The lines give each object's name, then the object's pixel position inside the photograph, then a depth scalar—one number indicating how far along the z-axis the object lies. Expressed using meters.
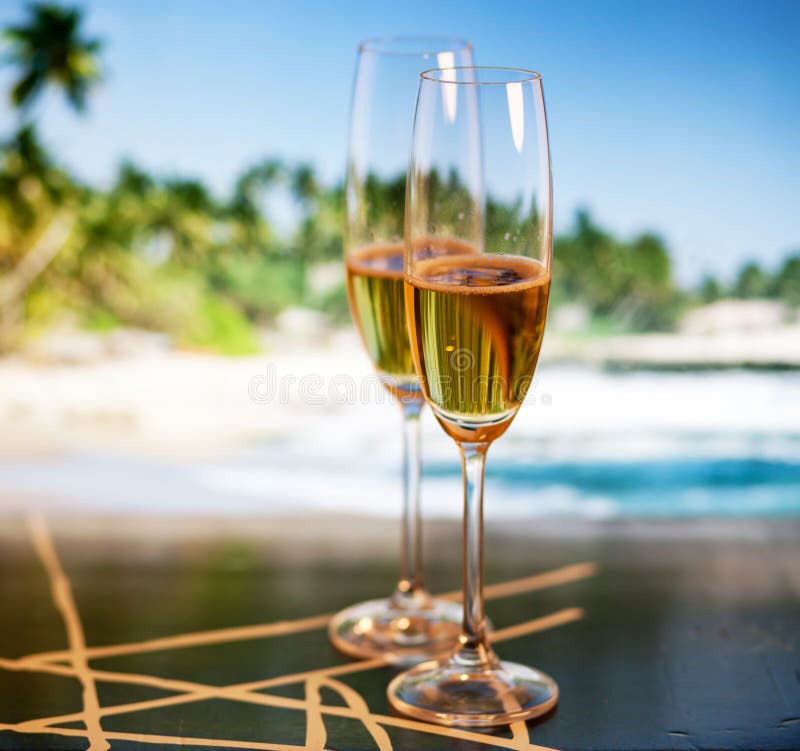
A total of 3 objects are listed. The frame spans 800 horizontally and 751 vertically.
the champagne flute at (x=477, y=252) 0.96
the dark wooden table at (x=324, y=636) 1.03
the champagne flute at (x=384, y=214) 1.19
